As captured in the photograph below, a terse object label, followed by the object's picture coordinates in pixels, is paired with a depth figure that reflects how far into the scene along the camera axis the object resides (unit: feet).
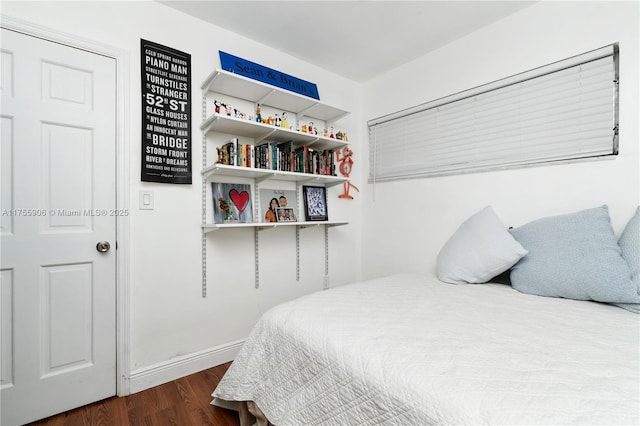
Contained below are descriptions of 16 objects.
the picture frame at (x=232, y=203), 6.71
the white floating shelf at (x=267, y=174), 6.19
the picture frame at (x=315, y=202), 8.34
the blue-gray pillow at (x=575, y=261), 4.49
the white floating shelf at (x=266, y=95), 6.31
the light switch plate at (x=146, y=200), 5.88
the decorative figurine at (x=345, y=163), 9.20
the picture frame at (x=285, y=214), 7.68
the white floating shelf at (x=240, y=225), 6.22
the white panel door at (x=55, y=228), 4.76
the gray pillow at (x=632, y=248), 4.38
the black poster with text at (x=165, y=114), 5.87
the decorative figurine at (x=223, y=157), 6.45
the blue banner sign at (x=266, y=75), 6.86
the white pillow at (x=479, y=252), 5.58
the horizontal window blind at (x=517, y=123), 5.45
